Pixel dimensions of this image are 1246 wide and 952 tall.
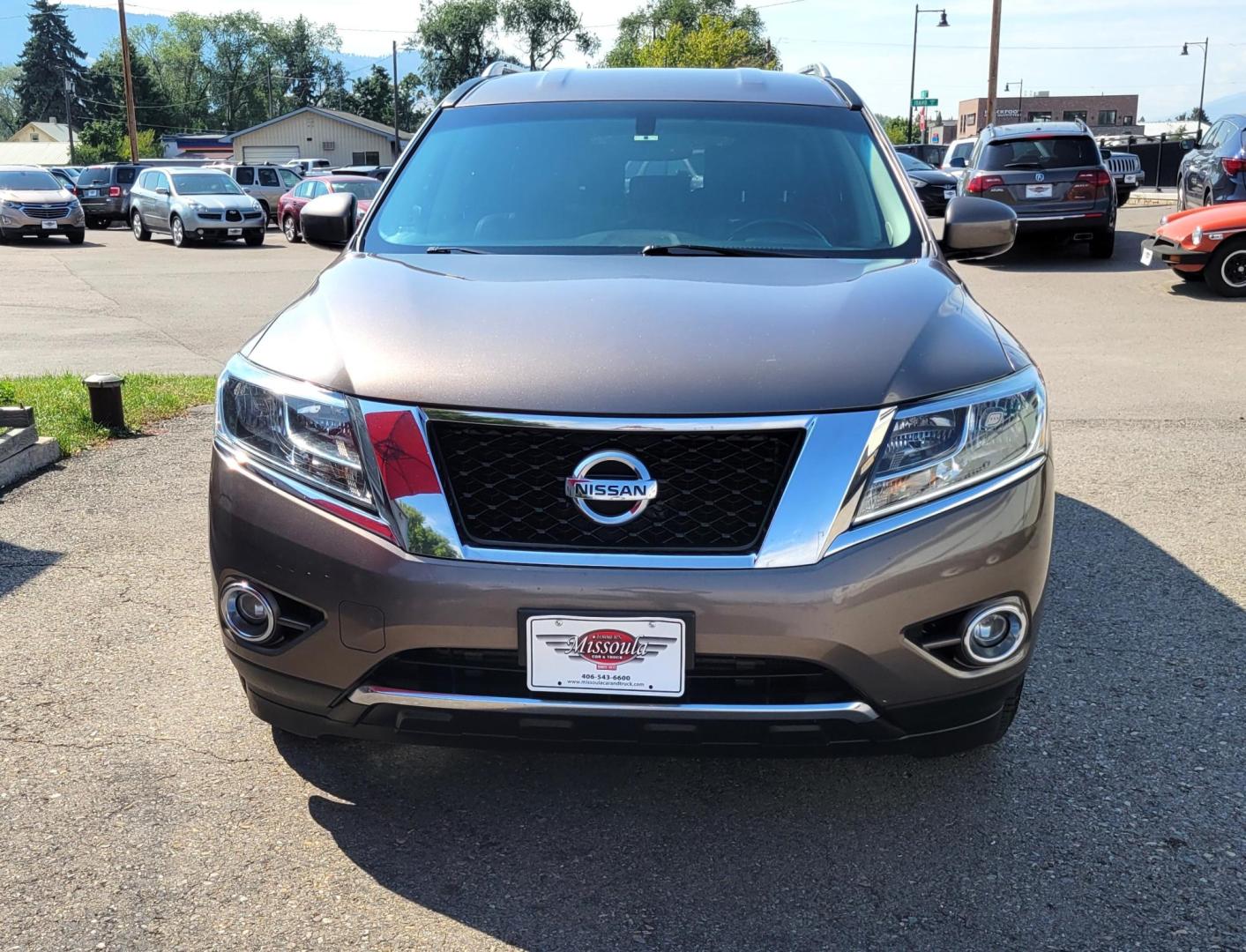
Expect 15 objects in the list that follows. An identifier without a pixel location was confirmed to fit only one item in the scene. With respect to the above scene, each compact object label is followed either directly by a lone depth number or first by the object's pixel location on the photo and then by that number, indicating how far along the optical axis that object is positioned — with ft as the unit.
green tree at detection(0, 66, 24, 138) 504.84
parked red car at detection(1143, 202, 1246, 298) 41.93
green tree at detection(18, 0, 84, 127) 343.46
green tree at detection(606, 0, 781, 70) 189.88
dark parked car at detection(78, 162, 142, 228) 110.63
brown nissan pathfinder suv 8.02
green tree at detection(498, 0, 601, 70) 322.75
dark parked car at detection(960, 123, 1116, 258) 52.95
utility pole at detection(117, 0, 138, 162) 161.17
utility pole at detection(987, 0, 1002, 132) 110.52
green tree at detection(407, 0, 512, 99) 319.06
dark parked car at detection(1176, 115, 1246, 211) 47.32
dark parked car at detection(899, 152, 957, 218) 71.61
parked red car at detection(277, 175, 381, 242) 82.64
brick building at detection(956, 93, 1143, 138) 382.83
